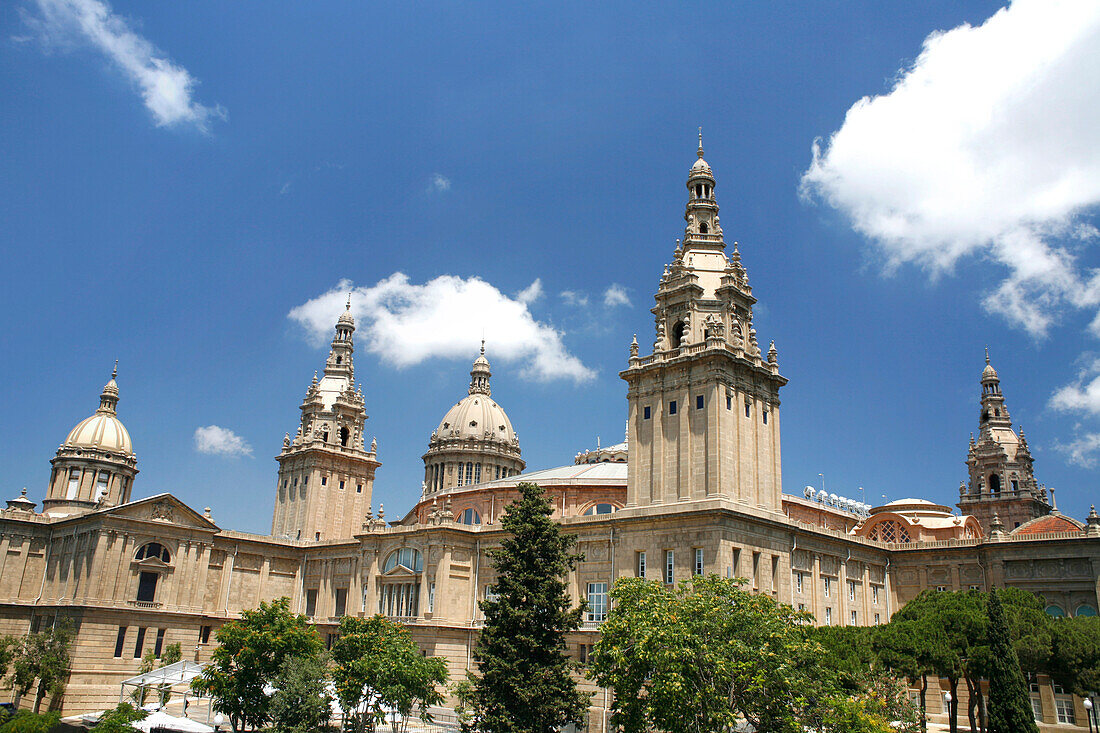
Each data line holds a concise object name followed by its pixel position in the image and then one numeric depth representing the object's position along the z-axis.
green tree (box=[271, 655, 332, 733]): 44.12
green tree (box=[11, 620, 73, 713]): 62.97
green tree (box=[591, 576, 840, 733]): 34.09
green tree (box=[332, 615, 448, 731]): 45.50
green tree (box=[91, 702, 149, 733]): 43.70
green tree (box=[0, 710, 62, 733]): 43.55
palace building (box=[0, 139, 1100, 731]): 59.81
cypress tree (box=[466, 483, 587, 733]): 42.97
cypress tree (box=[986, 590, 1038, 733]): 44.44
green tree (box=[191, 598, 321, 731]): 47.97
